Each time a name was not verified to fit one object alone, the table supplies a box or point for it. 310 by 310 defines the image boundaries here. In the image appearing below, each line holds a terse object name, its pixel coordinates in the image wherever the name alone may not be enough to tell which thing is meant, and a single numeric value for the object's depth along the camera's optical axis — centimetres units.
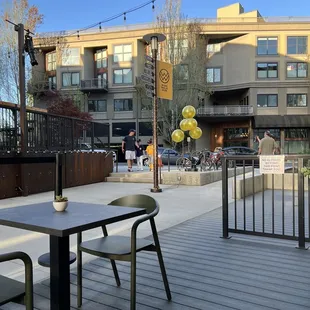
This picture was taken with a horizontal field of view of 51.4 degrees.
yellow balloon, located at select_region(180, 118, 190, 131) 1348
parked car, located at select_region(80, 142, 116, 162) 1172
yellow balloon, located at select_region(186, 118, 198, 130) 1343
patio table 196
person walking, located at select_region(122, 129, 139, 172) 1408
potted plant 241
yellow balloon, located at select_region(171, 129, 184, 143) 1456
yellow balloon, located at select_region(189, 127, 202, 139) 1405
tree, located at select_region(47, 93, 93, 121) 2723
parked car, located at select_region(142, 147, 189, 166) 2369
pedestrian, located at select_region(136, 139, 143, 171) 1559
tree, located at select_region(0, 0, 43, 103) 2059
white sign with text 405
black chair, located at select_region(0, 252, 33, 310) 166
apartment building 3378
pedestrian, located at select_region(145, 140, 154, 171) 1480
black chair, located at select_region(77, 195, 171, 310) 234
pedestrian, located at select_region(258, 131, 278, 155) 977
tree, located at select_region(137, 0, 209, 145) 2903
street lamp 931
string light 3509
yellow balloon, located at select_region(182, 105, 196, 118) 1380
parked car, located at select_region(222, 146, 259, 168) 2376
